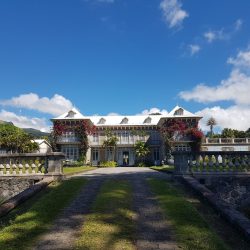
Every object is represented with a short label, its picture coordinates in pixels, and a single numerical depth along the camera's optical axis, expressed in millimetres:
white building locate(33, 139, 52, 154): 40651
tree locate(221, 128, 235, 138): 50250
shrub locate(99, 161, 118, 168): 32402
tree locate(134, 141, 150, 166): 35467
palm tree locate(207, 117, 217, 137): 60563
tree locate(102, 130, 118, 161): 36213
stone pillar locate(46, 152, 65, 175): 9285
